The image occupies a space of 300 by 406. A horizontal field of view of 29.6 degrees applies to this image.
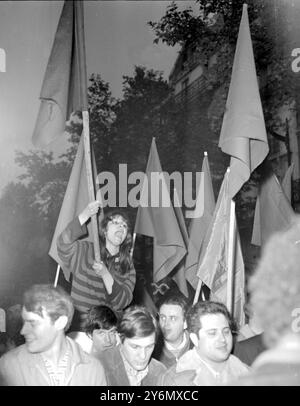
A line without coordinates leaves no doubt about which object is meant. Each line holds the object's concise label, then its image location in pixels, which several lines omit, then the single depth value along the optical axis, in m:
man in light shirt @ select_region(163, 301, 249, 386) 3.05
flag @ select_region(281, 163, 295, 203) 5.67
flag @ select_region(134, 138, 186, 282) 4.73
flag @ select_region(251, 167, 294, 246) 4.68
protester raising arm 3.77
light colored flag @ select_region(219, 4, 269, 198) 3.89
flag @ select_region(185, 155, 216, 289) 4.94
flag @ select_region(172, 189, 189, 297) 5.01
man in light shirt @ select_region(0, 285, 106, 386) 2.99
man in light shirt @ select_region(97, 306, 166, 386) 3.03
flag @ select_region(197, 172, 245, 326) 4.05
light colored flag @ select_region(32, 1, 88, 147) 4.04
